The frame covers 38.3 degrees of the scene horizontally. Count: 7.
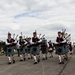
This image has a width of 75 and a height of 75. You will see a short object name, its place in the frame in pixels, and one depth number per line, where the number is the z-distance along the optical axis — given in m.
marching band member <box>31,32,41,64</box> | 6.76
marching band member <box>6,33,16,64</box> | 6.90
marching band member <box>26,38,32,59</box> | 8.89
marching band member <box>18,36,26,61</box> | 7.94
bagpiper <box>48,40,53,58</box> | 9.98
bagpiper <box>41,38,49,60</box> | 8.53
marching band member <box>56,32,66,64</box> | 6.44
